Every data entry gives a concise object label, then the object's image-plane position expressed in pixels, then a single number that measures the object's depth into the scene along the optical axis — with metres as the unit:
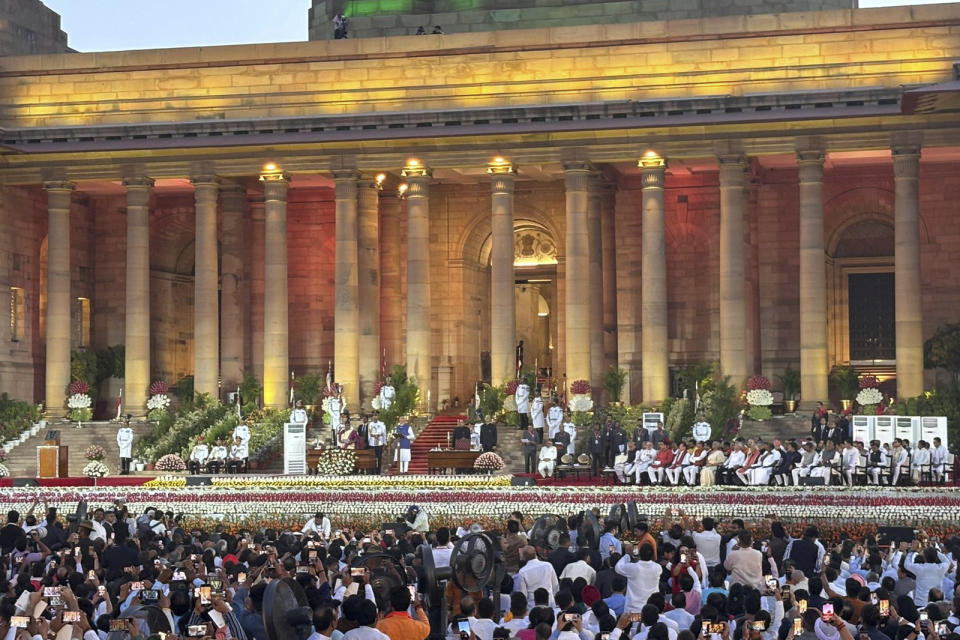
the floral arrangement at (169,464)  54.69
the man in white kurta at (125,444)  57.19
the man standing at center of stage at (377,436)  54.50
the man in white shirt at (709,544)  26.53
